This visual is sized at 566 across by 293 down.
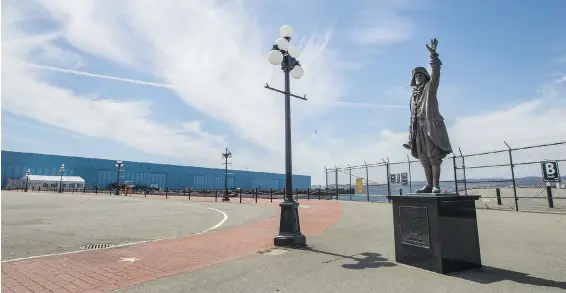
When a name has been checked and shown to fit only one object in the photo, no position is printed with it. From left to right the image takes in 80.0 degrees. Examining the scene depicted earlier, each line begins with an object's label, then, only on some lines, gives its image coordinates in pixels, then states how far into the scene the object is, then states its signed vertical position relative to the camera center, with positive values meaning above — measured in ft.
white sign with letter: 43.96 +2.54
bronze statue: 18.93 +3.76
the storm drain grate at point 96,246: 25.76 -4.22
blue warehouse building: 290.52 +18.99
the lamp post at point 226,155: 114.52 +12.43
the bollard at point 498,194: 59.72 -0.47
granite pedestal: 16.90 -2.14
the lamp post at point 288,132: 25.76 +4.78
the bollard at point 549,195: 49.78 -0.55
